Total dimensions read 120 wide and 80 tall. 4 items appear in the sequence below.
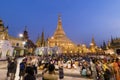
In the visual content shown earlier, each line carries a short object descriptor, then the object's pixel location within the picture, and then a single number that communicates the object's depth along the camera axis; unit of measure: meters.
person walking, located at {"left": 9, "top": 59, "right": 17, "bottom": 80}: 3.98
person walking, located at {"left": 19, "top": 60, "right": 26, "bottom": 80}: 3.82
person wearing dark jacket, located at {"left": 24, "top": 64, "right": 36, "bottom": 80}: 2.03
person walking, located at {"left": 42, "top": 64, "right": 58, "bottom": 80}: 1.92
